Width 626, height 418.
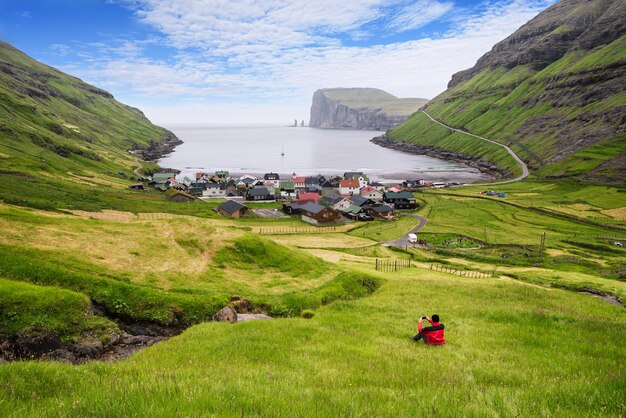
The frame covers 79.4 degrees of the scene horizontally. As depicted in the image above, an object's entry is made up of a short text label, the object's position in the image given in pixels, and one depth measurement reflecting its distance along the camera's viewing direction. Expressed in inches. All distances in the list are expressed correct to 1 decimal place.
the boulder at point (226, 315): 938.7
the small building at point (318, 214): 4192.9
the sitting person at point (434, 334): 696.9
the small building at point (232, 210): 4234.7
